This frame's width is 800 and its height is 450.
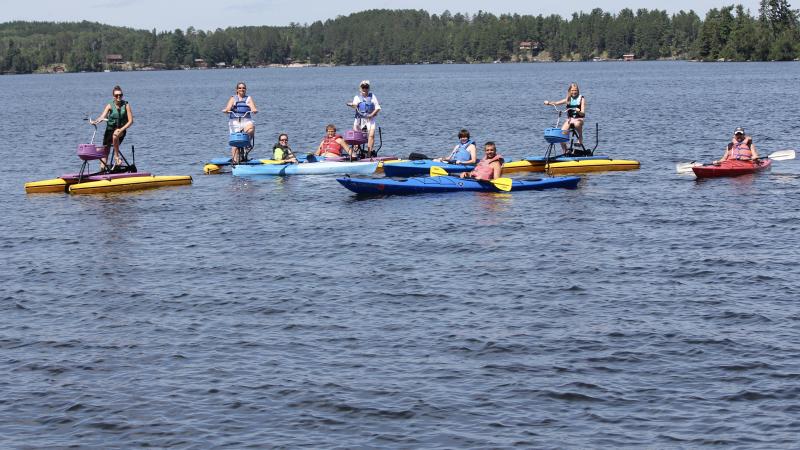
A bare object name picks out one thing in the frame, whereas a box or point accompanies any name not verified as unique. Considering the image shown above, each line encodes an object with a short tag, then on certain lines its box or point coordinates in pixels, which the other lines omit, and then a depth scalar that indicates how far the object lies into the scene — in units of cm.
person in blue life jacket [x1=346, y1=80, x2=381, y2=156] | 3472
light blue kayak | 3416
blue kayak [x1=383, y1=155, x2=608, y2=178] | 3161
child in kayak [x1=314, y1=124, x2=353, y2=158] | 3481
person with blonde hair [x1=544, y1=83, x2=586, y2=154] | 3369
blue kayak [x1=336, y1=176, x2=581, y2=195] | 2966
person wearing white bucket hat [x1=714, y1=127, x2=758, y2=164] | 3306
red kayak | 3250
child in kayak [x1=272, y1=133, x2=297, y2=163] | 3472
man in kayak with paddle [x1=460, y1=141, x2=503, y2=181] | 2980
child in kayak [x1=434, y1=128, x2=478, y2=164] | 3139
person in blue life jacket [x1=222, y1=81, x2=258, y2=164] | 3434
